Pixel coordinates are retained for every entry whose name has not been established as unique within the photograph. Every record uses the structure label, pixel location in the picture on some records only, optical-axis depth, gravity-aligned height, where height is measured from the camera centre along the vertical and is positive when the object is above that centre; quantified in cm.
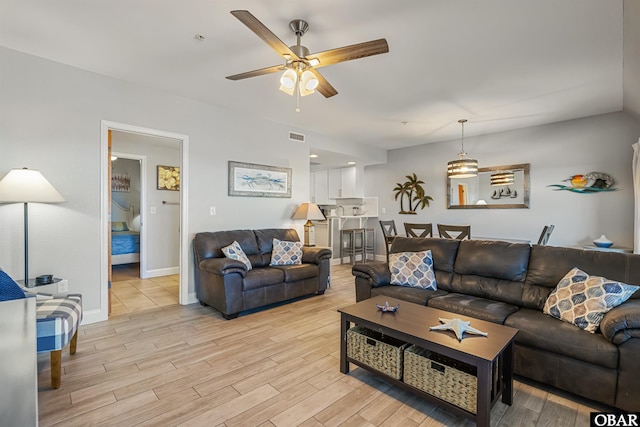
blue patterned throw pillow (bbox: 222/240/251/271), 365 -50
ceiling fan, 194 +111
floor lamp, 250 +19
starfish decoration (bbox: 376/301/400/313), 223 -72
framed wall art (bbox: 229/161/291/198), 436 +50
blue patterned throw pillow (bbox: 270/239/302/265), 412 -56
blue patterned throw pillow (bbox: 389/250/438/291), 307 -60
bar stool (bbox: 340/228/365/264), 675 -69
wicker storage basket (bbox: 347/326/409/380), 199 -96
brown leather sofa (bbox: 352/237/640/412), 176 -75
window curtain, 373 +24
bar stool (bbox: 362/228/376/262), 729 -74
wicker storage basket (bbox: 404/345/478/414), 166 -97
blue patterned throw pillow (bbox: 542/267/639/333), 198 -59
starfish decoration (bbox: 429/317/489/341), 181 -72
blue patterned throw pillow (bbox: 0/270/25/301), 148 -39
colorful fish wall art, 439 +46
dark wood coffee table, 157 -75
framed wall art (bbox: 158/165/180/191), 551 +66
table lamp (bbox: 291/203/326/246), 481 +0
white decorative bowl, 412 -40
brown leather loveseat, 333 -75
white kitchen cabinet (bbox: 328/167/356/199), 764 +80
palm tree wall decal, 650 +44
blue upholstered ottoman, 189 -75
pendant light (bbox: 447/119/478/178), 446 +68
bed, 594 -51
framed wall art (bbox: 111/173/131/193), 682 +70
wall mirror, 521 +45
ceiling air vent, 506 +131
